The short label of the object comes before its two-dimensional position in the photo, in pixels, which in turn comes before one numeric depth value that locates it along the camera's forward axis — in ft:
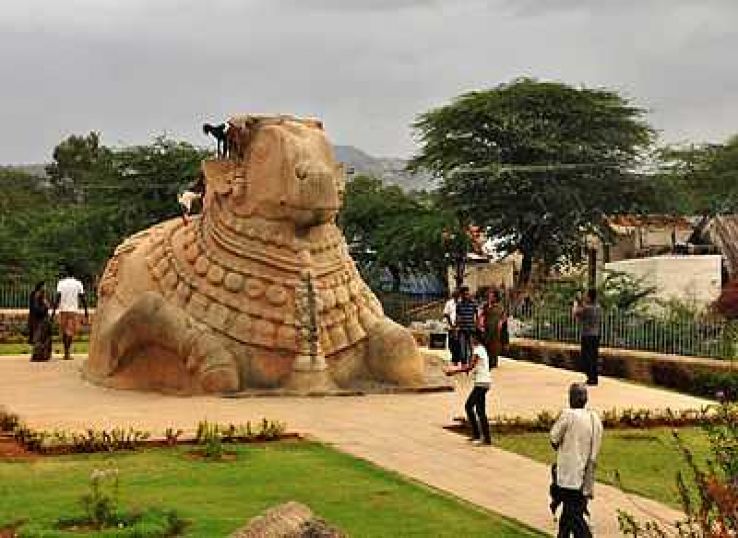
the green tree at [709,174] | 140.15
